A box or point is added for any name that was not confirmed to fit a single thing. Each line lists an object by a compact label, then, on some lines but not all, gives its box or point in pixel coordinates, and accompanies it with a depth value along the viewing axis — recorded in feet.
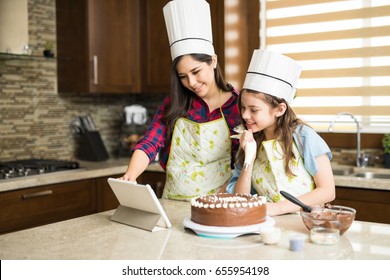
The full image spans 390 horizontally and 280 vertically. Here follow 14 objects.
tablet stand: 5.60
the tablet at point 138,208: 5.52
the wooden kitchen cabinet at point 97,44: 12.40
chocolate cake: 5.23
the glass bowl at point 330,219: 5.18
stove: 10.29
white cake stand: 5.15
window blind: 11.03
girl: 6.15
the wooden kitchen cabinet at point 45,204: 9.63
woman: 7.47
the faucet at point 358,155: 10.82
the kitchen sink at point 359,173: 10.51
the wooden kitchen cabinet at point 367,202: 9.13
